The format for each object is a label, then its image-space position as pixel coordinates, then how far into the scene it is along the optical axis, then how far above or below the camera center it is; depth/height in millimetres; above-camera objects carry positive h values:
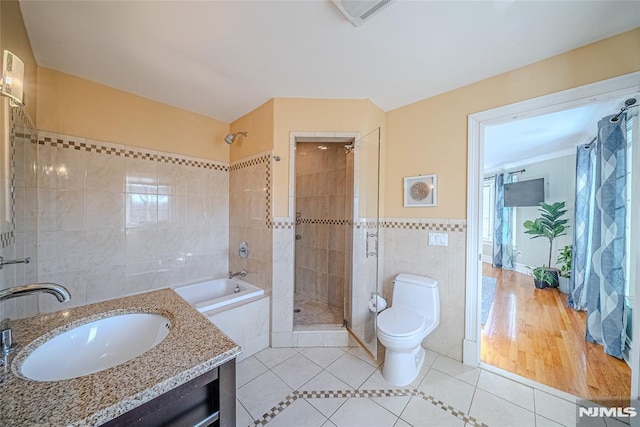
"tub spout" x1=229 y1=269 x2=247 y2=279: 2547 -699
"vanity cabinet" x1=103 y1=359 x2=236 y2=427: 654 -608
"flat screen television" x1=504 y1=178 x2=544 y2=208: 4262 +396
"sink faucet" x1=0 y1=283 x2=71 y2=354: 725 -265
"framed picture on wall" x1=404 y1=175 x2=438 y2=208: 2127 +207
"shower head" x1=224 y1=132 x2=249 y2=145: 2539 +811
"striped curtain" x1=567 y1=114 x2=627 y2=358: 1966 -254
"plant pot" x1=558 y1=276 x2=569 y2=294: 3607 -1105
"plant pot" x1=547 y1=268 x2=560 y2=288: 3846 -1048
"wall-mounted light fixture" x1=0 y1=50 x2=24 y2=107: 853 +503
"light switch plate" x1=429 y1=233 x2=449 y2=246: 2066 -238
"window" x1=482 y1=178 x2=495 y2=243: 5438 +147
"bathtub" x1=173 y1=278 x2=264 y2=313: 2025 -808
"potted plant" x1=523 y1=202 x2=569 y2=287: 3852 -160
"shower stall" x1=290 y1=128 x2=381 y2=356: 2174 -261
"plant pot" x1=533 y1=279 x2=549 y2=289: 3844 -1164
